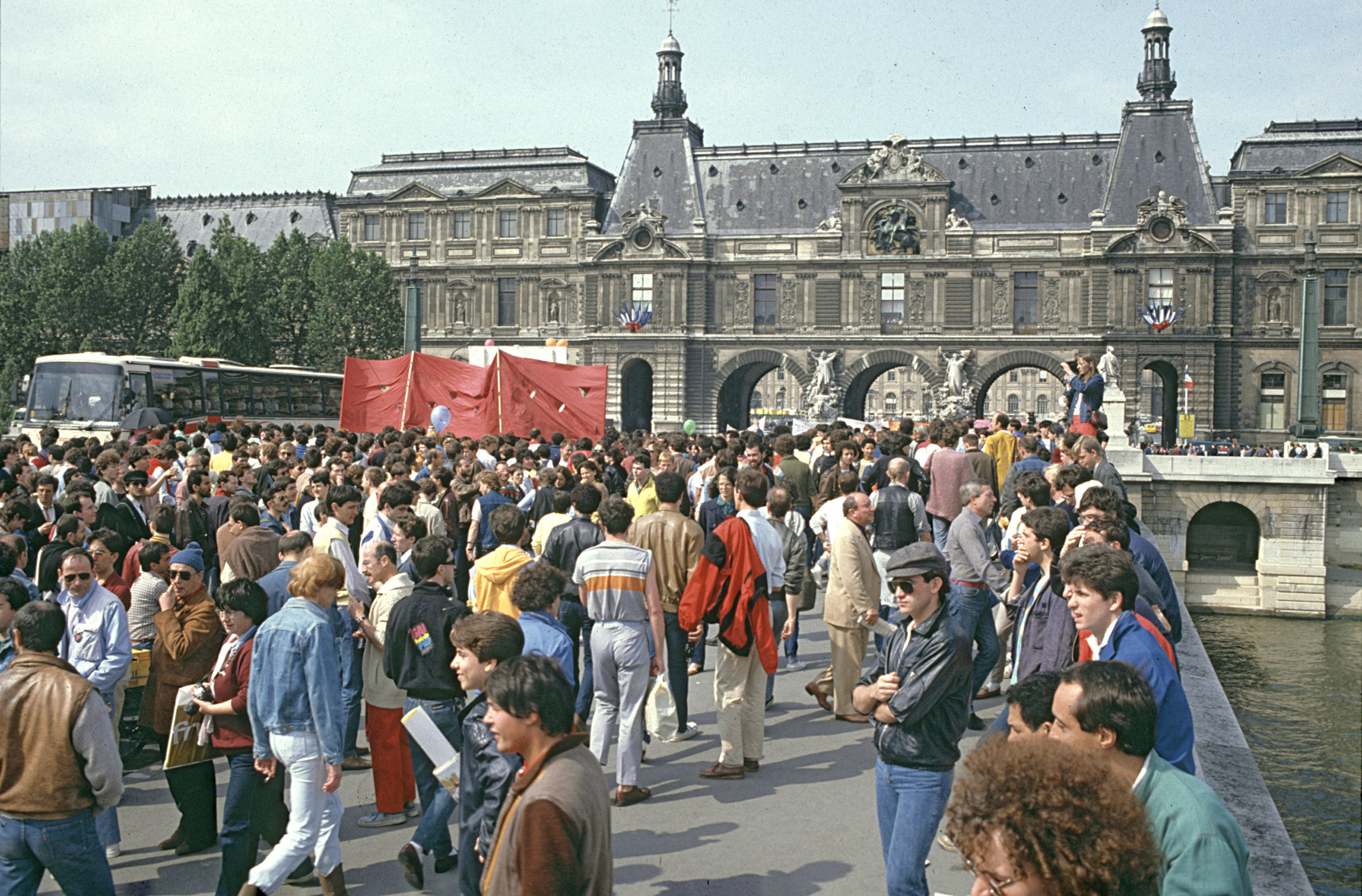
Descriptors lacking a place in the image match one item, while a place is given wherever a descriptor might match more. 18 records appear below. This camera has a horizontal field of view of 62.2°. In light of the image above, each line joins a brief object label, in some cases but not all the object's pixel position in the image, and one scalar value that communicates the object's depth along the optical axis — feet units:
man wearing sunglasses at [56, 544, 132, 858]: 20.16
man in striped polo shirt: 22.98
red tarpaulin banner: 67.26
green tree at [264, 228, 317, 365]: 150.61
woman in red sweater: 17.74
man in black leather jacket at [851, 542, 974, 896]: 15.70
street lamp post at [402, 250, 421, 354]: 115.14
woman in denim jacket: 17.31
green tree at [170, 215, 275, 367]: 140.67
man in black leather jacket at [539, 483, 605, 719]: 26.73
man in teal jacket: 9.70
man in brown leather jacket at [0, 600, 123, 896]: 15.47
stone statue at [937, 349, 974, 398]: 142.41
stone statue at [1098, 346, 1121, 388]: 122.21
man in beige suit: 26.66
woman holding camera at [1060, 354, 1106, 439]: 50.16
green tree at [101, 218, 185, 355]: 150.20
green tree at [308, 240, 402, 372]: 147.54
